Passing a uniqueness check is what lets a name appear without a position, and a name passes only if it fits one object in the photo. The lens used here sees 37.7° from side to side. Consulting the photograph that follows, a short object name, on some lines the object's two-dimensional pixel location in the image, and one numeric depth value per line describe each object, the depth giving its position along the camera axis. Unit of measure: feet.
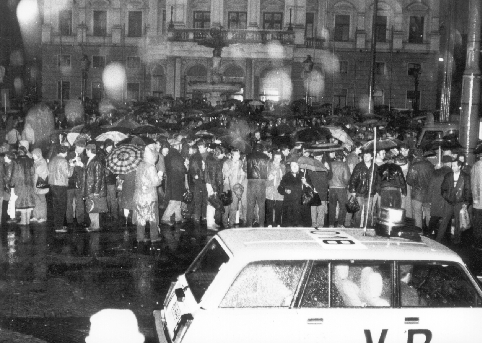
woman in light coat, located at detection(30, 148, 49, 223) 42.68
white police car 17.39
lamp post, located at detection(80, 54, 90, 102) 107.88
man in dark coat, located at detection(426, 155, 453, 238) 40.32
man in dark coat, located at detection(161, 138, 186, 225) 43.91
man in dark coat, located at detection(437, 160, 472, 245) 38.83
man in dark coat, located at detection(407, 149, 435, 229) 41.78
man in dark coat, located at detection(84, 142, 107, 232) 39.91
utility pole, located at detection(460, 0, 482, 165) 43.70
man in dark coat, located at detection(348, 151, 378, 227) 40.68
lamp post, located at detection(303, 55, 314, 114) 115.72
